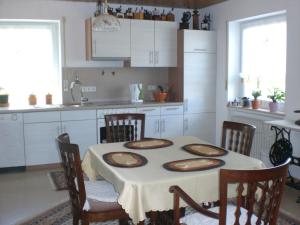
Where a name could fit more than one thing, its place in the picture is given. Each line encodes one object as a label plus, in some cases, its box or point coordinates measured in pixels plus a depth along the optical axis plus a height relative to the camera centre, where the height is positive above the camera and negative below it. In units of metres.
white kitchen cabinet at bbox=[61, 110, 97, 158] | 5.03 -0.62
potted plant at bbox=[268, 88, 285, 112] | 4.69 -0.25
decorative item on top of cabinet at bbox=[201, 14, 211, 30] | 5.79 +0.85
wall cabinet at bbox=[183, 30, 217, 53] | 5.55 +0.56
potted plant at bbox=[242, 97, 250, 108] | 5.27 -0.32
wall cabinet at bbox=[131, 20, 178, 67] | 5.45 +0.52
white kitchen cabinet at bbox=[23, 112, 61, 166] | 4.88 -0.72
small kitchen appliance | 5.58 -0.18
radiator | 4.75 -0.78
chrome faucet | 5.51 -0.09
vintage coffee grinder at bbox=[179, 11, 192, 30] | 5.74 +0.88
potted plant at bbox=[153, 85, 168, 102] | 5.71 -0.23
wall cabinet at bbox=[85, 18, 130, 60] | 5.23 +0.51
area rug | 3.32 -1.24
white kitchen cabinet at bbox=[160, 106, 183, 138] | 5.53 -0.61
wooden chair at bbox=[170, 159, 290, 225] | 1.81 -0.56
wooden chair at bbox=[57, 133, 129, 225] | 2.40 -0.80
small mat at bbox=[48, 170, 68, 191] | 4.33 -1.20
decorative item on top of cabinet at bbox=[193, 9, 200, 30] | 5.81 +0.89
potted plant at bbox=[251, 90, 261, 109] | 5.01 -0.29
